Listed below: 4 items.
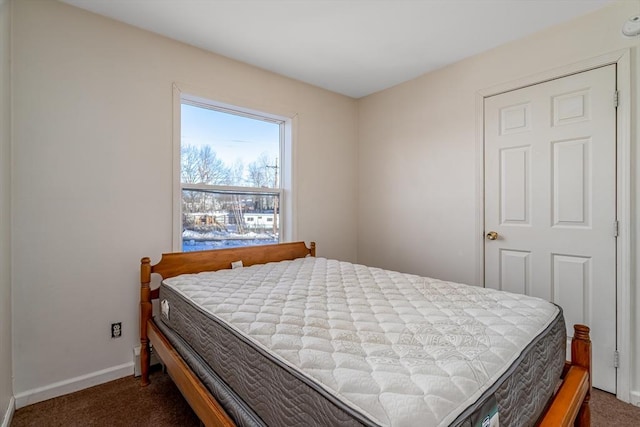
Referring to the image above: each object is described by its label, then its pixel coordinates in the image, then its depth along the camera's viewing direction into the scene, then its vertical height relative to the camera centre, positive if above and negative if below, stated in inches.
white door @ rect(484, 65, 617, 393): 80.2 +4.1
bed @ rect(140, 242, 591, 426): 31.9 -18.4
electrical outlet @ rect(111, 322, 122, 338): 85.2 -32.8
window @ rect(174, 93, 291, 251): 102.3 +13.4
